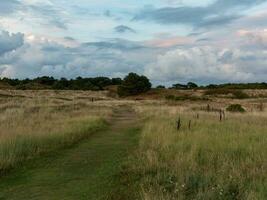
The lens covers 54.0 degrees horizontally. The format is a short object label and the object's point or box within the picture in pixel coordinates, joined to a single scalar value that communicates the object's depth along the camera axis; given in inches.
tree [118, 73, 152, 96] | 2043.3
